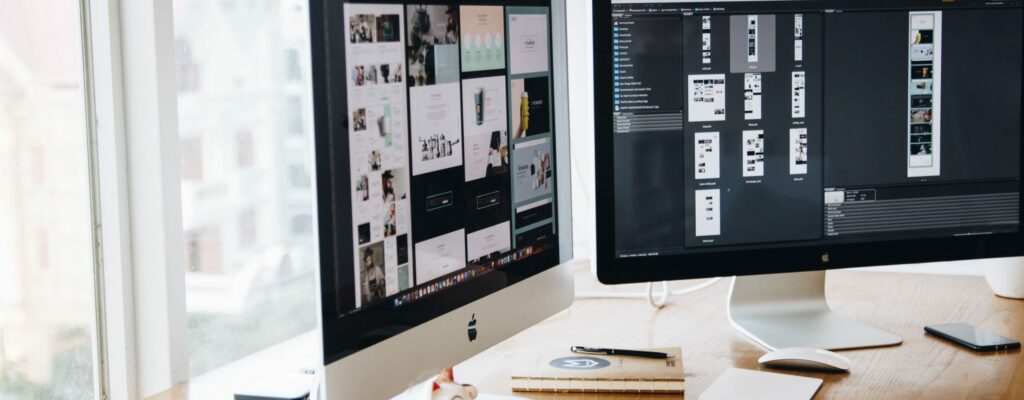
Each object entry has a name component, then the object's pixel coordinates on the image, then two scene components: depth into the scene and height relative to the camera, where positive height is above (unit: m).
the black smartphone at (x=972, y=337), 1.24 -0.31
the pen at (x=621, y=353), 1.16 -0.30
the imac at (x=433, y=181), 0.81 -0.07
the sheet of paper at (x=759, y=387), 1.07 -0.32
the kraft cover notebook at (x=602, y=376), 1.09 -0.31
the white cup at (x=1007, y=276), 1.46 -0.28
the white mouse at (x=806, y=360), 1.15 -0.31
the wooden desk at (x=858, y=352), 1.12 -0.32
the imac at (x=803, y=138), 1.19 -0.05
